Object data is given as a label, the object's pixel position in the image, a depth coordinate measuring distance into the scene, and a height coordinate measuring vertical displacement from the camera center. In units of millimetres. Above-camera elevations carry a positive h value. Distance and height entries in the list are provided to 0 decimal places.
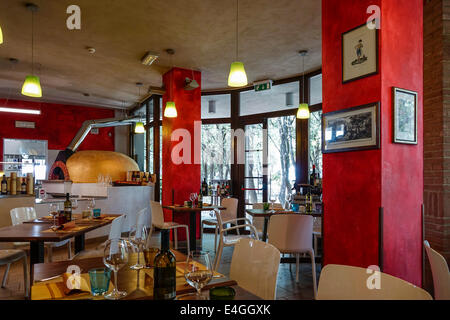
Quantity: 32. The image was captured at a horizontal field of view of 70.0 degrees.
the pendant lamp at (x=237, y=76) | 3506 +1033
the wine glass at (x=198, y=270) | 1241 -414
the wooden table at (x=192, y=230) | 5194 -983
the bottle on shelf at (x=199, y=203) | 5006 -525
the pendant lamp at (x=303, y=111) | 5314 +977
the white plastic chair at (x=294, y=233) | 3434 -684
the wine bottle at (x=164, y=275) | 1212 -403
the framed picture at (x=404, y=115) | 2328 +405
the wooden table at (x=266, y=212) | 3993 -558
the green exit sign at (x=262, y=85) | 6590 +1758
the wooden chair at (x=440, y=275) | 1618 -545
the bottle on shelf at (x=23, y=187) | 4512 -248
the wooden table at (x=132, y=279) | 1320 -508
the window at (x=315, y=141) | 5941 +548
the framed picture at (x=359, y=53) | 2340 +889
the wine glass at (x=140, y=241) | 1627 -382
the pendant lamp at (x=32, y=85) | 3787 +1010
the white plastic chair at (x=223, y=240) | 3797 -880
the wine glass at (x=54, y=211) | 2977 -404
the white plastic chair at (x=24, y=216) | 3698 -565
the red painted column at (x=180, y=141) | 6016 +539
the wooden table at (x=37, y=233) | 2555 -540
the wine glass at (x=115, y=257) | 1295 -364
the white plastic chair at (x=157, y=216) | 4824 -706
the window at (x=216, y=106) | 7586 +1525
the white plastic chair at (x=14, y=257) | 3080 -865
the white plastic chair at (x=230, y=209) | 5562 -678
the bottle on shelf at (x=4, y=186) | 4352 -228
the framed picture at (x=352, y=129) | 2326 +324
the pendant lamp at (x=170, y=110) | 5340 +992
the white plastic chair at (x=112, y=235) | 2842 -602
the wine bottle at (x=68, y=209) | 3332 -414
